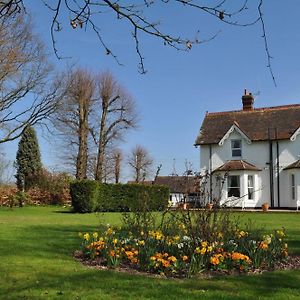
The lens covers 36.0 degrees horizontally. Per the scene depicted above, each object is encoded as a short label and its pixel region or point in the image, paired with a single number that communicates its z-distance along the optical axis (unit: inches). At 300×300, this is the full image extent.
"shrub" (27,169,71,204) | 1392.7
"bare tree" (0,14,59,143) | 1034.1
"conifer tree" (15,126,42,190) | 1520.7
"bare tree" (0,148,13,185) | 1391.2
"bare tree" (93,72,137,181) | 1665.8
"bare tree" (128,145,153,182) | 2291.8
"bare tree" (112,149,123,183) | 1838.1
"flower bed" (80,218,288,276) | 277.9
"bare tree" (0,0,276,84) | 125.7
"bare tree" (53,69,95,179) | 1612.9
